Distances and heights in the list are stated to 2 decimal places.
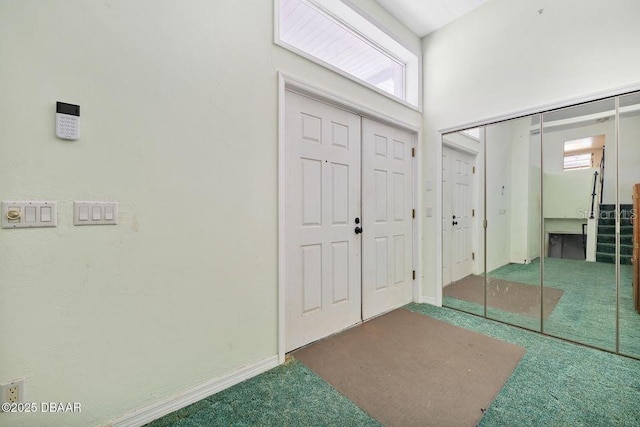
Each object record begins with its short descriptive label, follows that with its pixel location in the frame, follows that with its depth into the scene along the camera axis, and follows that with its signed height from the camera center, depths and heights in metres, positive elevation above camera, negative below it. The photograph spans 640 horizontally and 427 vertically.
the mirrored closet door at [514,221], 2.43 -0.10
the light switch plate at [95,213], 1.23 -0.02
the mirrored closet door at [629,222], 1.94 -0.08
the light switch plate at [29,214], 1.09 -0.02
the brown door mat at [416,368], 1.47 -1.11
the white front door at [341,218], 2.10 -0.07
